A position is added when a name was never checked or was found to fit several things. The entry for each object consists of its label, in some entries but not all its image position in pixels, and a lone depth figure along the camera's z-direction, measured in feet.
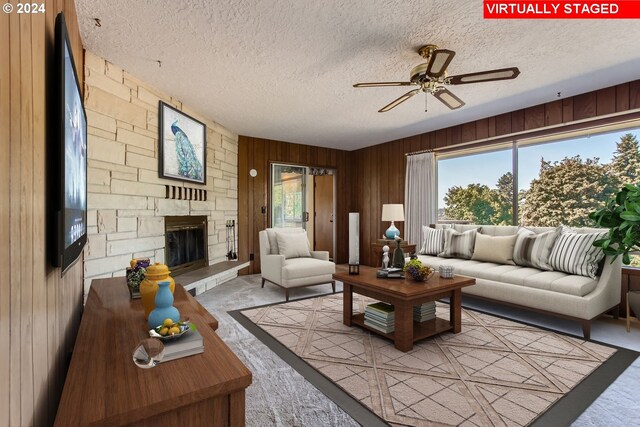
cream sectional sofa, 9.10
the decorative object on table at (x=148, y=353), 3.29
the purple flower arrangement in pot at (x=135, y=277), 5.97
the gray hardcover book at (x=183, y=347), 3.46
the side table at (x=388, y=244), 15.85
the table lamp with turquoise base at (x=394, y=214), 16.69
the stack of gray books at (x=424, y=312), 9.44
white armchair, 12.87
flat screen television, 3.21
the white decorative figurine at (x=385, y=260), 10.17
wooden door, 22.58
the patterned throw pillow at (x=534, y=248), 11.22
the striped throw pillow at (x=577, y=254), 9.80
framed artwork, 11.53
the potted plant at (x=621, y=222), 8.46
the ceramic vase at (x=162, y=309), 4.18
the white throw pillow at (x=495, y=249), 12.27
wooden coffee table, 7.99
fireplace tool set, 16.67
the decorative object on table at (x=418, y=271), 8.95
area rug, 5.67
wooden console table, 2.61
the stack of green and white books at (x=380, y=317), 8.68
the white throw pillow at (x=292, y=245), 14.26
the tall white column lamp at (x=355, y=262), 10.07
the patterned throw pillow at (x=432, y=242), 14.56
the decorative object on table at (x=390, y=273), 9.52
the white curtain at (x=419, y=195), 17.35
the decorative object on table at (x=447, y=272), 9.48
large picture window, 11.76
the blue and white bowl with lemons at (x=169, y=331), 3.67
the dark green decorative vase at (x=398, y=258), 10.34
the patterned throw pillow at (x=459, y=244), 13.62
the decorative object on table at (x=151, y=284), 4.80
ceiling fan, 7.32
